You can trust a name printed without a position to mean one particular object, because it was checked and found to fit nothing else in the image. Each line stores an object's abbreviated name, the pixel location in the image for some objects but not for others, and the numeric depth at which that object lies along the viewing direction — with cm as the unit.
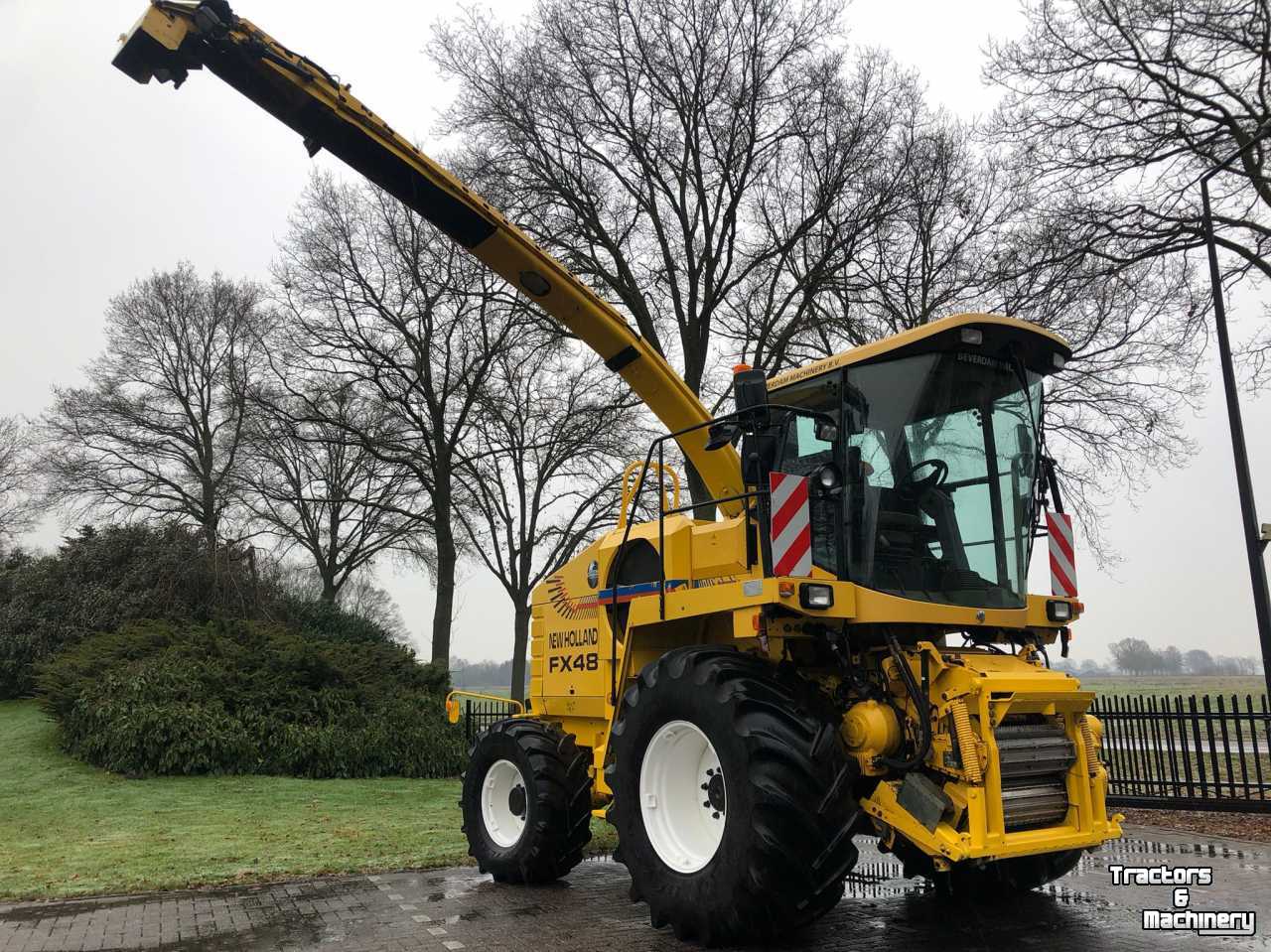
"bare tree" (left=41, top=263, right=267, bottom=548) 2919
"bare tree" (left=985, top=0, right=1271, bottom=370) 1584
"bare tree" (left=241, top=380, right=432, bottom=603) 2389
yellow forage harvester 514
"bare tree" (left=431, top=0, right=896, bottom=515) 1859
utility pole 1180
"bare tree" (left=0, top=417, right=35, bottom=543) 3581
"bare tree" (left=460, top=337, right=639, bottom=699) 2373
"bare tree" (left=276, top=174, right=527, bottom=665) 2322
